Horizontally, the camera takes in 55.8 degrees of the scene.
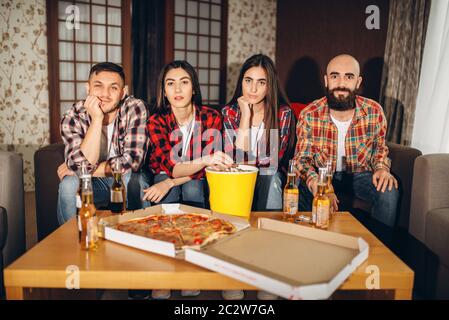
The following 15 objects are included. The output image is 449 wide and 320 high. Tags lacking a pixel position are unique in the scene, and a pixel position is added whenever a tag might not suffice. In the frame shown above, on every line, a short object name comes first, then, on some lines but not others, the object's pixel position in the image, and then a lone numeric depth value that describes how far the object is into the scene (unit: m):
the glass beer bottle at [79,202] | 1.18
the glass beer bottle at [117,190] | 1.45
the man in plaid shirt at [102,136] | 1.90
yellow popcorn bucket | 1.41
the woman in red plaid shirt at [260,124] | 2.03
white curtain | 2.81
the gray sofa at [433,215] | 1.67
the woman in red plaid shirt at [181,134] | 1.97
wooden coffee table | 1.01
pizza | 1.14
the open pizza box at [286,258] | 0.89
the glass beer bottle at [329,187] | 1.39
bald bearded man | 2.16
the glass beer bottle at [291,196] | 1.40
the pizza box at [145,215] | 1.08
